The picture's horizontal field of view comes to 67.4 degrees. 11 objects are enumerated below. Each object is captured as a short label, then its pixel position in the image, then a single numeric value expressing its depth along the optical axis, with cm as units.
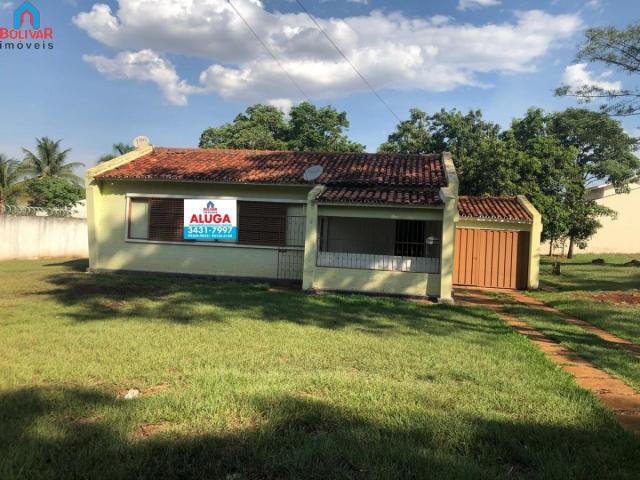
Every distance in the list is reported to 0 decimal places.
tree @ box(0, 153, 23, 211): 2683
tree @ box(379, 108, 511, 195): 3100
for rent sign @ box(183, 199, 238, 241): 1416
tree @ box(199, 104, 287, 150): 3231
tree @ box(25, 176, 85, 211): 3107
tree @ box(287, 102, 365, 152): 3422
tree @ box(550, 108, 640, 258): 1541
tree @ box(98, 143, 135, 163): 3456
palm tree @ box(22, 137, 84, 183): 3288
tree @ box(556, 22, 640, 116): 1322
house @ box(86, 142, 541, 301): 1387
